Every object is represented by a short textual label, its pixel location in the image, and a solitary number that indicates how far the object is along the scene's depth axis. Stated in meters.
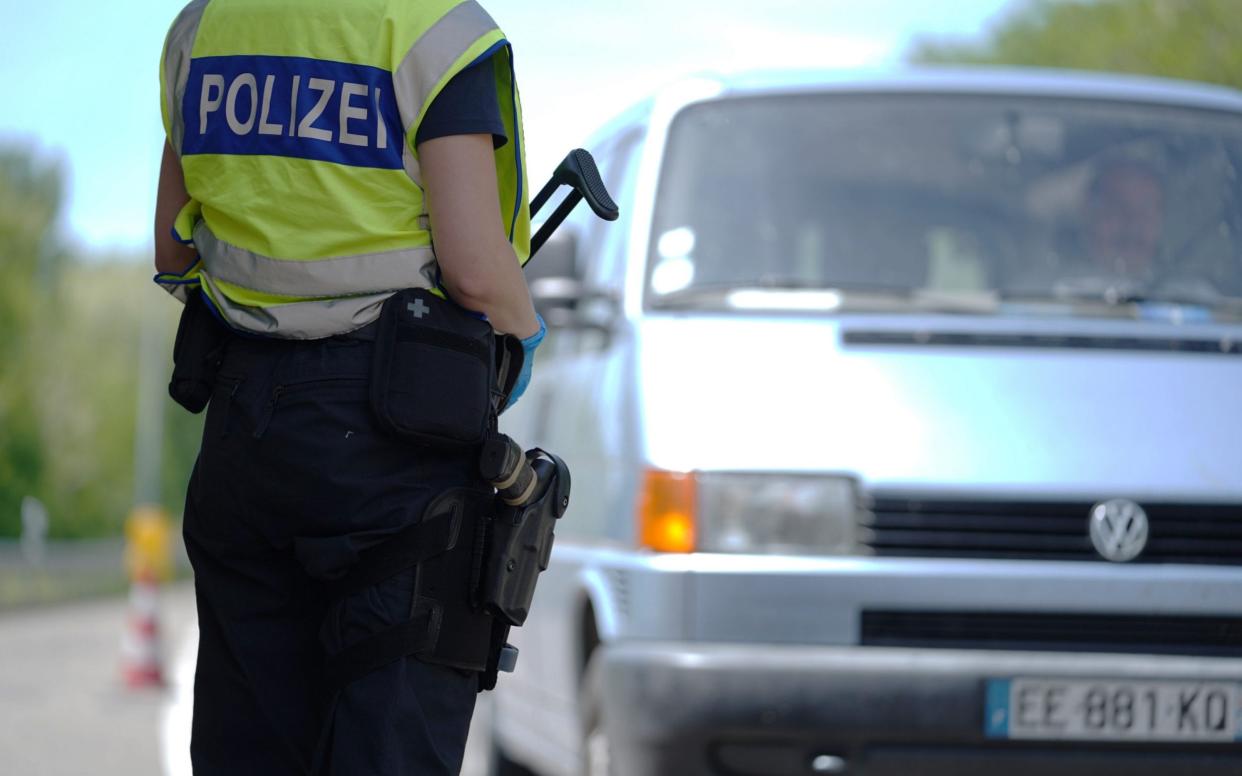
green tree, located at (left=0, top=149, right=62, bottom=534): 138.25
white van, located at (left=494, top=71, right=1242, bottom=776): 9.65
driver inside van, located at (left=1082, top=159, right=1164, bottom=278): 11.50
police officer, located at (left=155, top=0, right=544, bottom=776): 5.84
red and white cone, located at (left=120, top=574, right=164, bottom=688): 27.97
